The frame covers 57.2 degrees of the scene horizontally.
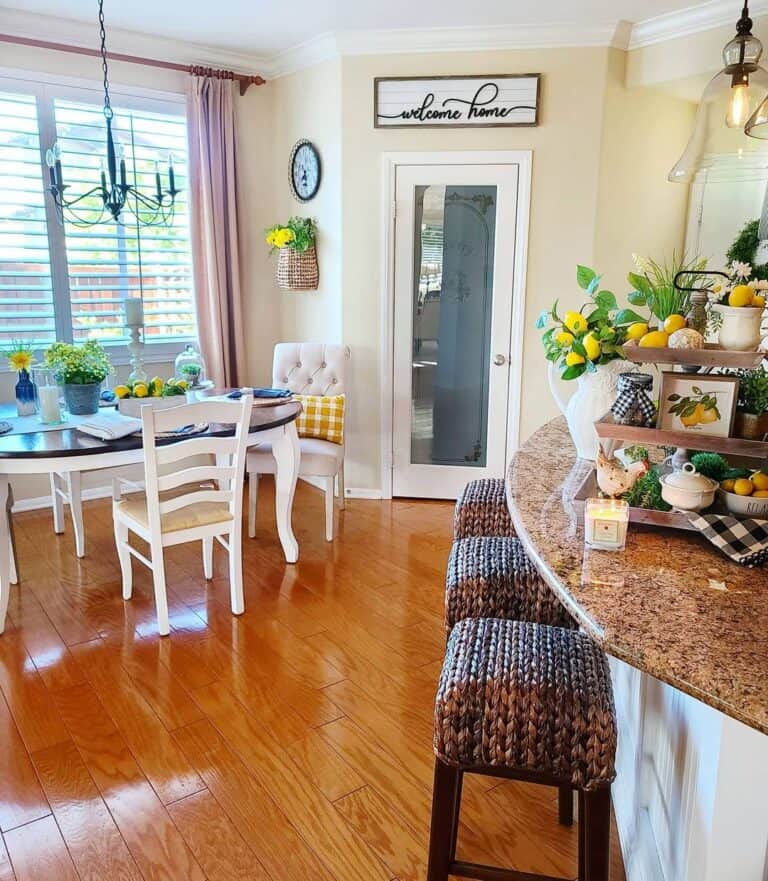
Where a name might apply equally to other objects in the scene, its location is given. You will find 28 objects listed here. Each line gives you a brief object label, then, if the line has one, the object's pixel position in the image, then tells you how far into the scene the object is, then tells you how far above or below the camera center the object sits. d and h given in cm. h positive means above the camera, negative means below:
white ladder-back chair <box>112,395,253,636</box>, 272 -86
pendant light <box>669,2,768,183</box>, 203 +55
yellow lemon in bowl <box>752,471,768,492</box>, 143 -36
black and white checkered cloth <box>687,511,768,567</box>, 133 -45
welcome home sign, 399 +111
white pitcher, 198 -29
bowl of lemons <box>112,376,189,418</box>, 327 -48
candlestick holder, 364 -31
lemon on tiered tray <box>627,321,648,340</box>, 166 -7
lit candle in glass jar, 140 -45
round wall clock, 454 +80
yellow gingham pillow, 408 -71
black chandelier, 331 +50
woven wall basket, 459 +16
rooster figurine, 149 -37
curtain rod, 392 +137
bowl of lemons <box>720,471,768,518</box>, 142 -39
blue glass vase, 333 -48
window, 406 +32
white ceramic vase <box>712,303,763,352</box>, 146 -6
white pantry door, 421 -16
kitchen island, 103 -52
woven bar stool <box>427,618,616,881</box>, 135 -80
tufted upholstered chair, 435 -45
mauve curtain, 448 +46
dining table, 271 -62
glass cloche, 371 -39
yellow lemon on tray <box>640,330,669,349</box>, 155 -9
